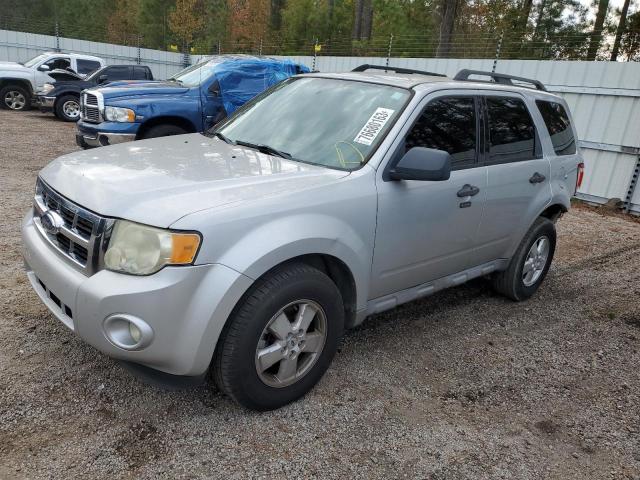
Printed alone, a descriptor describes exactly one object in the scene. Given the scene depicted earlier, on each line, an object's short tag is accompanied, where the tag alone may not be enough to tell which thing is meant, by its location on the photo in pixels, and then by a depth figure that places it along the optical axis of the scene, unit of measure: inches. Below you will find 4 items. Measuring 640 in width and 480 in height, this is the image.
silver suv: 94.0
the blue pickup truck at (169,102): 286.7
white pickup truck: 581.9
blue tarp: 332.5
